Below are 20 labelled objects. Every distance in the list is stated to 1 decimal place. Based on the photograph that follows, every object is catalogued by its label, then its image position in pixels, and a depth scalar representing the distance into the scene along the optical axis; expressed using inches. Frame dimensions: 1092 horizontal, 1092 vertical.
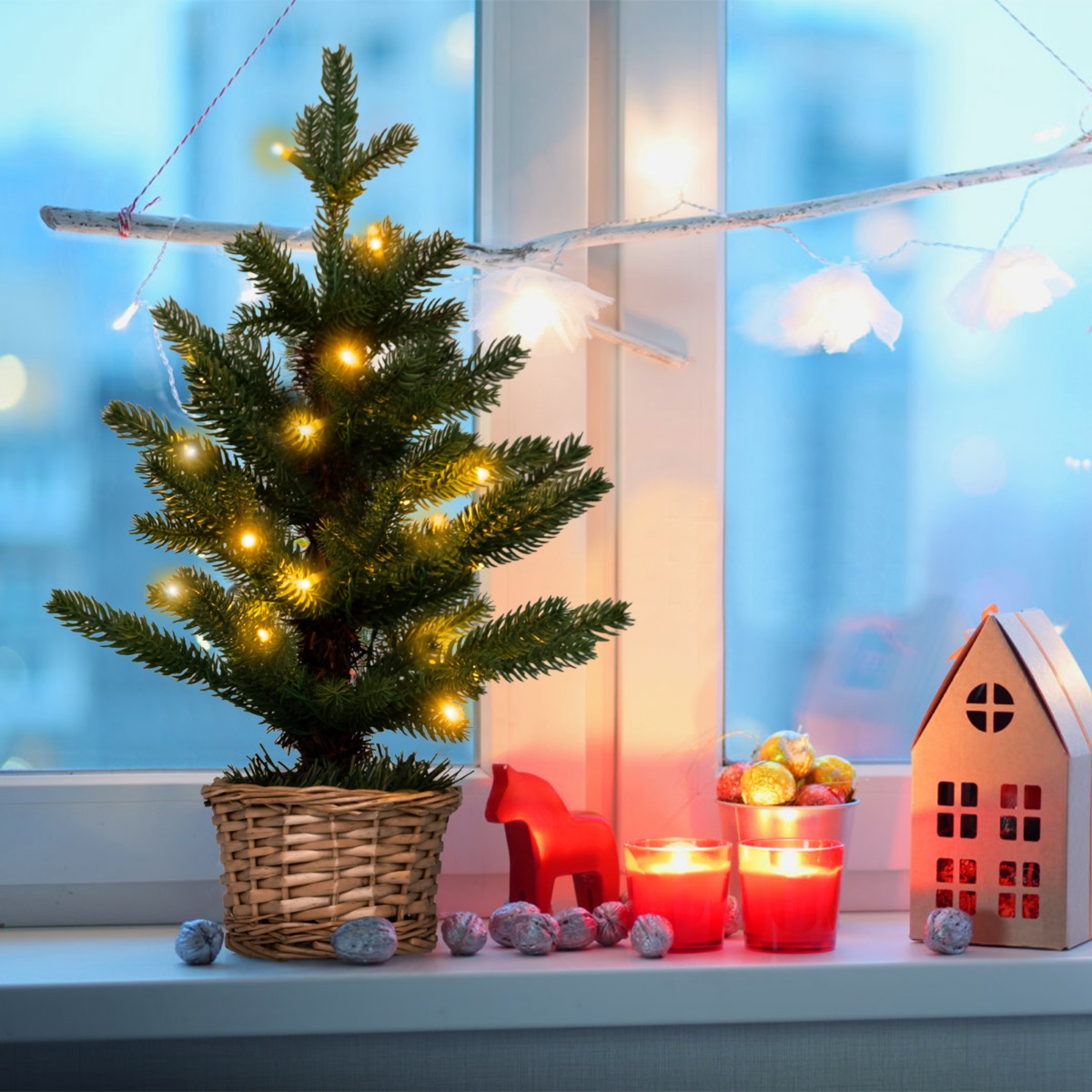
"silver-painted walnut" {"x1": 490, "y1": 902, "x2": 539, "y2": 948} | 87.9
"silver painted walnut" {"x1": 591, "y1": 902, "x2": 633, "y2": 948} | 89.0
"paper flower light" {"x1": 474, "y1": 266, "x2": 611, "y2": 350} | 90.7
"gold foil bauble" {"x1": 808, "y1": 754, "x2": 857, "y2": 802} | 91.6
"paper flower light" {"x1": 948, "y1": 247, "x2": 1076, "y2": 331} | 92.0
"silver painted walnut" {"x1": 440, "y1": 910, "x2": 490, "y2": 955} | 87.2
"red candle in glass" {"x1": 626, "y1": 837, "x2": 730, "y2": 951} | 88.2
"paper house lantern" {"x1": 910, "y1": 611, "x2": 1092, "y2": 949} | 88.2
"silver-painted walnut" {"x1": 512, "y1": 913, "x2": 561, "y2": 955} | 87.3
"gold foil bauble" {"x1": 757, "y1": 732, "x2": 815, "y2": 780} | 91.3
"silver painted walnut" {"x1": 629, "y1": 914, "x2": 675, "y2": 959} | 87.2
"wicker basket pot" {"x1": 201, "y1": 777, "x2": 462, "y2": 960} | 85.4
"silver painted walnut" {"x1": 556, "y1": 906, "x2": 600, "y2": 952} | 88.2
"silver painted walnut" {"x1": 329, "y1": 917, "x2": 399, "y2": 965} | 85.2
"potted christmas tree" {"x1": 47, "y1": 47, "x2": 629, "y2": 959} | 85.5
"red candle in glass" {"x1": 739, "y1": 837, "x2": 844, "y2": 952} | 87.9
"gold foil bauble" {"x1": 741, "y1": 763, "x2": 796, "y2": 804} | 90.2
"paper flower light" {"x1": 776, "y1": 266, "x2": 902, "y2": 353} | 92.7
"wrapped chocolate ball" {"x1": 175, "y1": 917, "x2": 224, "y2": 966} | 85.9
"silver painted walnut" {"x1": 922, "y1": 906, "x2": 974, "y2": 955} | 87.6
